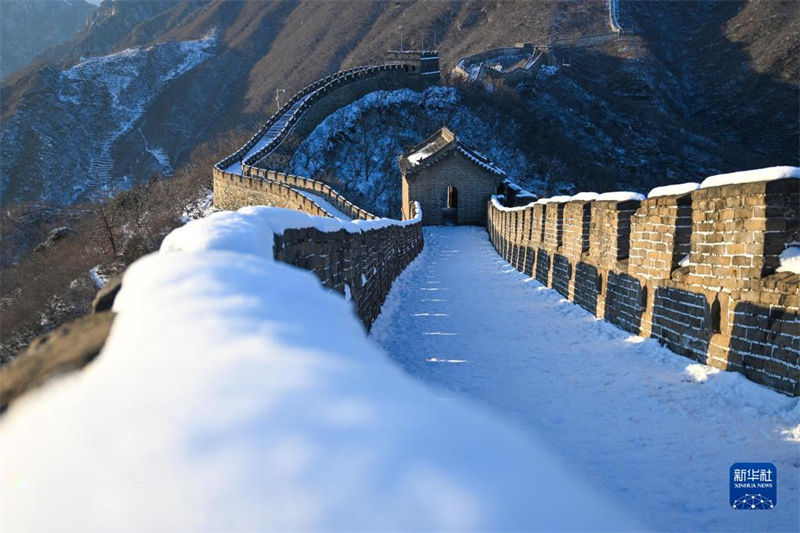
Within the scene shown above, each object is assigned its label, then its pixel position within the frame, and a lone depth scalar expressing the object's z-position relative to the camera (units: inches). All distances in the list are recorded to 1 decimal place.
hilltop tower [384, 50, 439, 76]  2042.3
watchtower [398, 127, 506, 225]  1294.3
